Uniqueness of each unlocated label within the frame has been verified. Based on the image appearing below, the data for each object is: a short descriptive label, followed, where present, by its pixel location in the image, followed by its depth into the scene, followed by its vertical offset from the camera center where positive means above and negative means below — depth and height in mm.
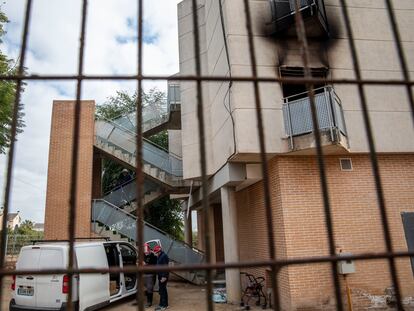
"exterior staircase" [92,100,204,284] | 13797 +3065
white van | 7172 -534
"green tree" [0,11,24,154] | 10812 +5039
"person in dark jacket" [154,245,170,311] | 9008 -721
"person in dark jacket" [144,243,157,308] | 9464 -706
